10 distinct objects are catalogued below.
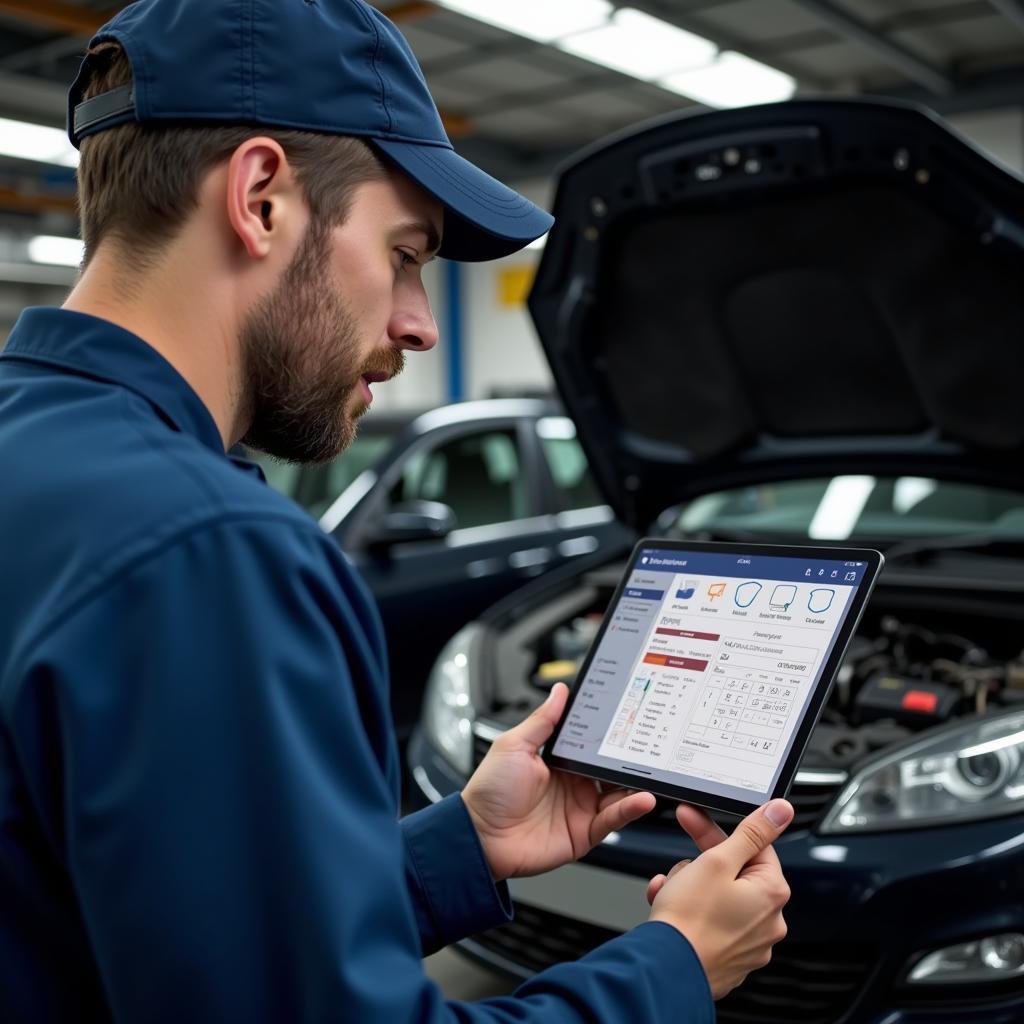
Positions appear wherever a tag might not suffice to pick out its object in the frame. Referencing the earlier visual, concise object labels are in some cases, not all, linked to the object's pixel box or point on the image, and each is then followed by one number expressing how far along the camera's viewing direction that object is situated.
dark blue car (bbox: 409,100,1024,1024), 1.83
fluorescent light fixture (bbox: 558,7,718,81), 7.67
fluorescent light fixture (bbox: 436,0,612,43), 6.79
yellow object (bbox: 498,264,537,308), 13.87
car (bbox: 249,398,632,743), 3.70
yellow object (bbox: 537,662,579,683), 2.70
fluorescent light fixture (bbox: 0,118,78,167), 9.28
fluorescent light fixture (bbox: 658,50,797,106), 8.84
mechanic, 0.71
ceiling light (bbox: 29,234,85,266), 14.69
